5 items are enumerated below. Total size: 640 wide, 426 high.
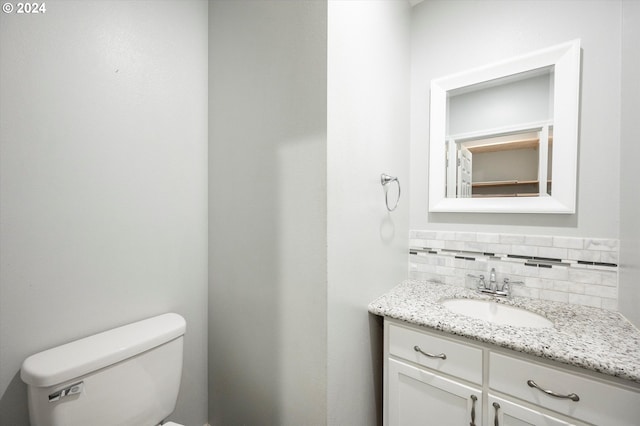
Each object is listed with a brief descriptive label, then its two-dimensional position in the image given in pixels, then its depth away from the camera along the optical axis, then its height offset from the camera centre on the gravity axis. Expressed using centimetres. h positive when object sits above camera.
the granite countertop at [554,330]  75 -45
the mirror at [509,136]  117 +37
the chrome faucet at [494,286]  128 -41
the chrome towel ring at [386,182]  127 +12
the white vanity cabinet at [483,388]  76 -62
